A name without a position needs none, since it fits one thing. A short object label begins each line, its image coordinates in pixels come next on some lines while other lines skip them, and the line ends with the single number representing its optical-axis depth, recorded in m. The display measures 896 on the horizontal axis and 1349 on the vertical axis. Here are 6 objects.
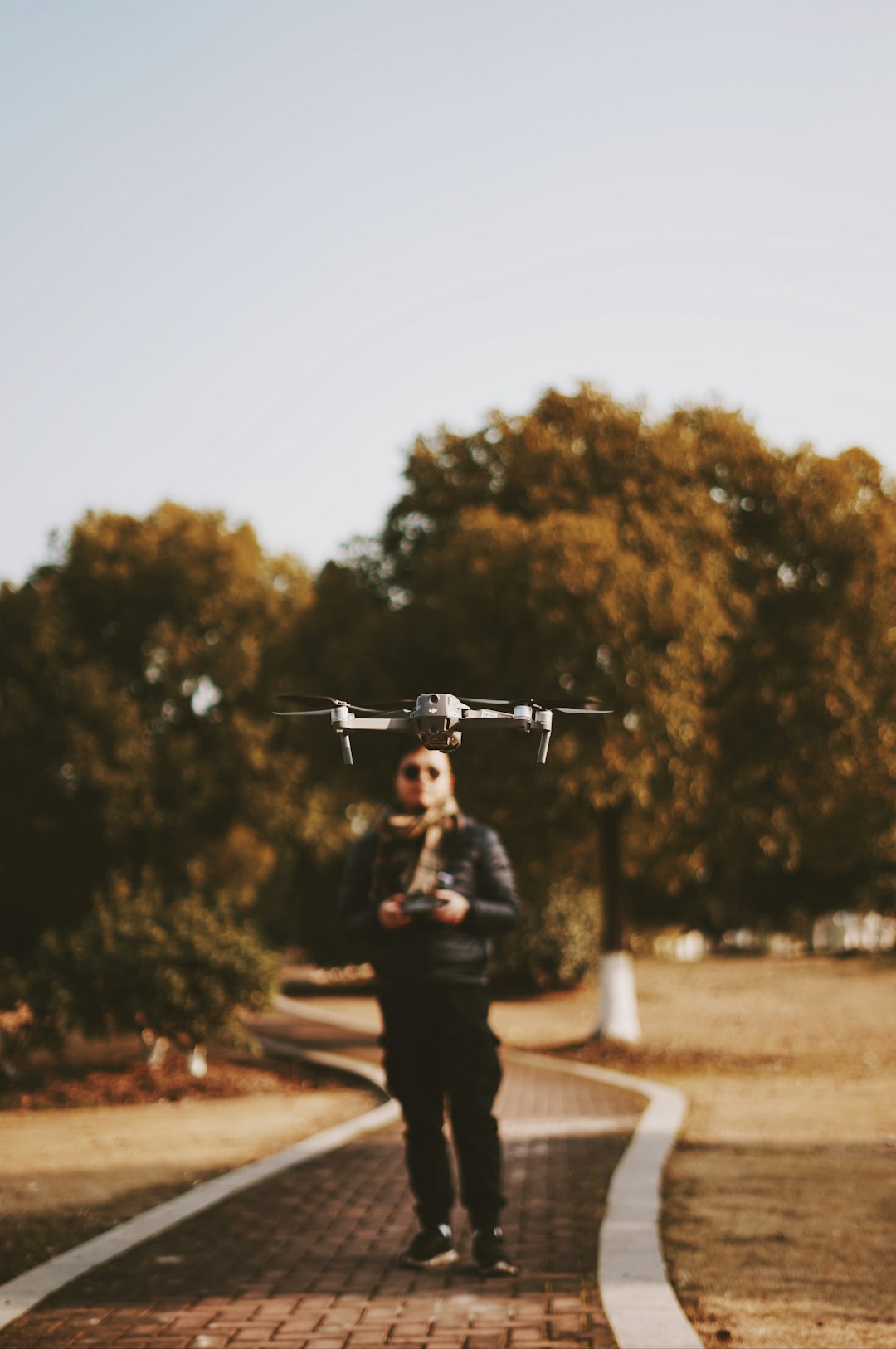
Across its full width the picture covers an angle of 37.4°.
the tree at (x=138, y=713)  24.62
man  5.17
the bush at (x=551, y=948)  26.73
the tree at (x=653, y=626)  13.37
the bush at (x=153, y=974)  12.12
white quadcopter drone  3.05
